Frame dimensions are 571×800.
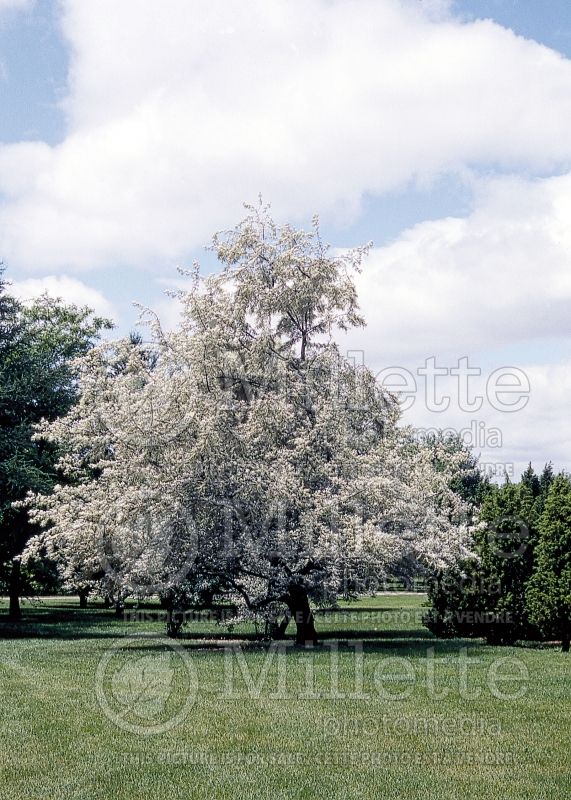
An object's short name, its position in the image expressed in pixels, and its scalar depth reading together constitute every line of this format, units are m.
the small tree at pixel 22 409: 30.08
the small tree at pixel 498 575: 24.91
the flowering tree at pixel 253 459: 21.58
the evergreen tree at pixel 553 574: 22.92
